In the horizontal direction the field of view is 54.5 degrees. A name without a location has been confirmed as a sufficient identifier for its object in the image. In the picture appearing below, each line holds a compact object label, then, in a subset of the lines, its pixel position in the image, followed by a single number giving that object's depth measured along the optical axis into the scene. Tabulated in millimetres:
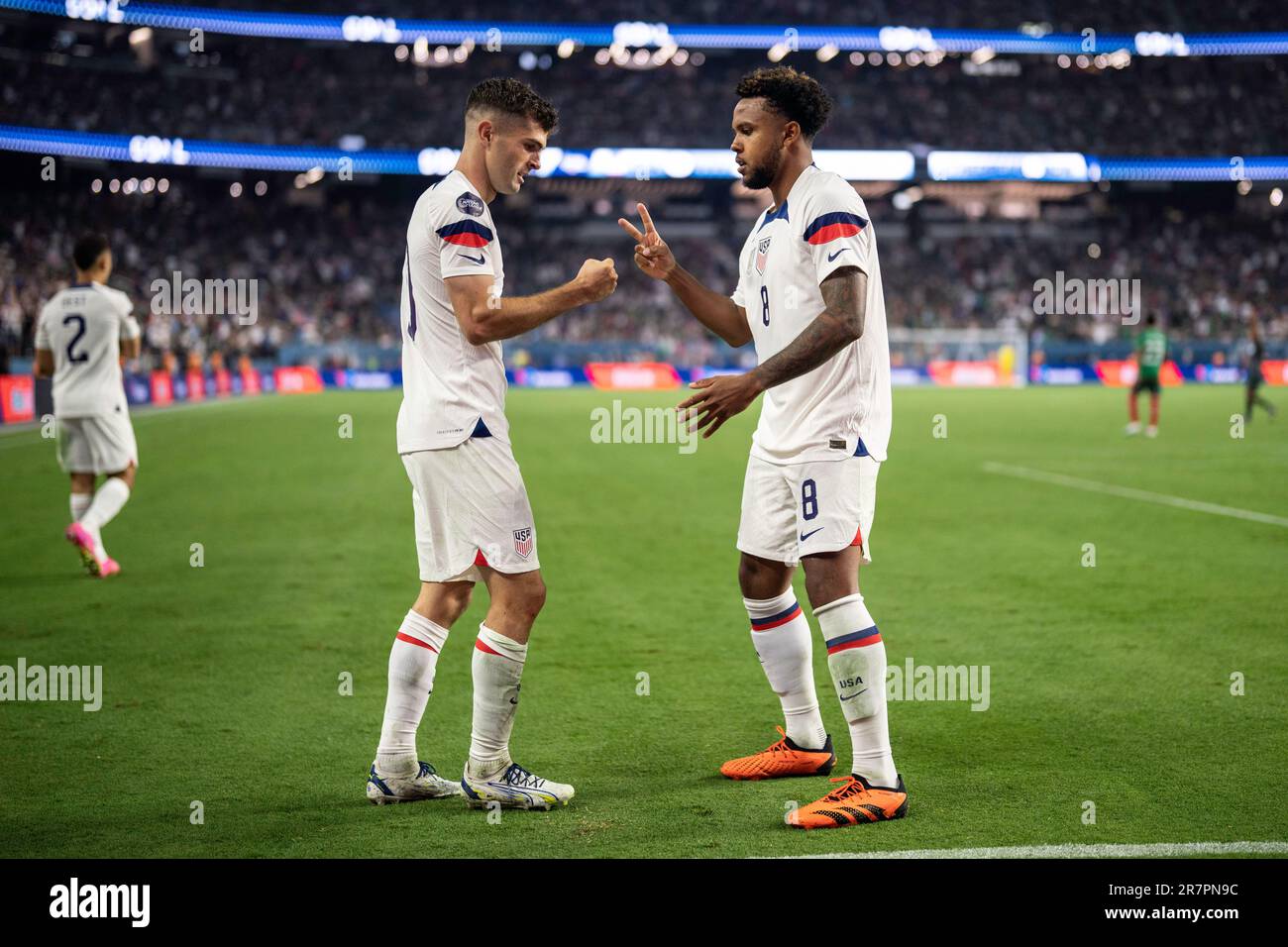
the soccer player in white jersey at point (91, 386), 8836
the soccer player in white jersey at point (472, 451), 4207
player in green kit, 21156
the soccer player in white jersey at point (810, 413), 4105
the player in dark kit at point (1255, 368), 23477
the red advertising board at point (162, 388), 32844
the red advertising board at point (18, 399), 23438
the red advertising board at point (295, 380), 42312
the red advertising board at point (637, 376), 42781
